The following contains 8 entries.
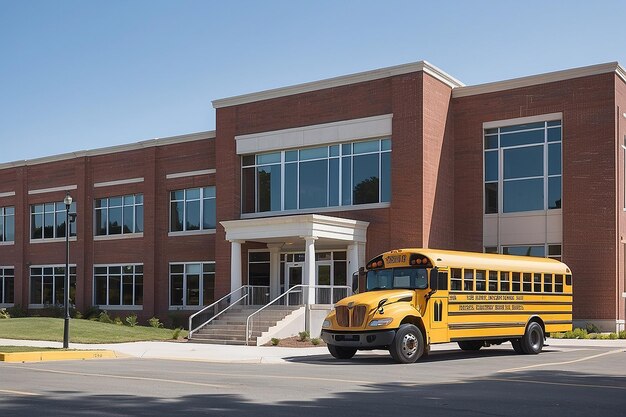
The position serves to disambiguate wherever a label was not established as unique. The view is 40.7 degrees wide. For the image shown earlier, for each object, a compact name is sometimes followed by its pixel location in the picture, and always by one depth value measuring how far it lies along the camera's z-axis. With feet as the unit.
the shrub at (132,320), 128.15
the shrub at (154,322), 126.21
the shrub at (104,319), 133.90
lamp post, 82.69
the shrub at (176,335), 103.86
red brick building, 108.17
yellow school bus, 68.23
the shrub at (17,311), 152.43
